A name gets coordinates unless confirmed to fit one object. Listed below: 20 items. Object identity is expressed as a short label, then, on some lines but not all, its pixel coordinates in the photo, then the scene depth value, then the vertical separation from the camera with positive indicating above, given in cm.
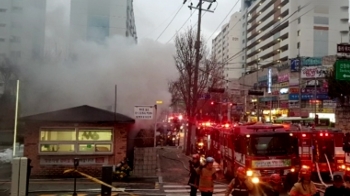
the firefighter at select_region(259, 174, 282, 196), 645 -115
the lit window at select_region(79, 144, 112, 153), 1650 -148
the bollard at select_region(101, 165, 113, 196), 1100 -185
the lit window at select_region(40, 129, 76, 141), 1647 -100
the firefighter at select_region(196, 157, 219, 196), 879 -138
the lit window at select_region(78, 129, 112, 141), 1652 -96
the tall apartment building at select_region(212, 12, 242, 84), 10025 +2048
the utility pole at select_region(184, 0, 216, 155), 2373 +126
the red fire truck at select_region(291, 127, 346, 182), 1652 -129
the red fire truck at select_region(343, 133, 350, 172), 1642 -112
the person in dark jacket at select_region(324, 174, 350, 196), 582 -100
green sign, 1803 +221
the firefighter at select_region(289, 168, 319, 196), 641 -111
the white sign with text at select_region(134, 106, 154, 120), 1561 +3
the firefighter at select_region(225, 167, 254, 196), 710 -125
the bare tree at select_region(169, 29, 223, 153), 2553 +265
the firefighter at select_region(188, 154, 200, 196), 971 -151
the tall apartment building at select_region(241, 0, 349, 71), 5694 +1320
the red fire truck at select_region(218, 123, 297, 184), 1348 -110
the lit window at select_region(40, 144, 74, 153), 1637 -152
